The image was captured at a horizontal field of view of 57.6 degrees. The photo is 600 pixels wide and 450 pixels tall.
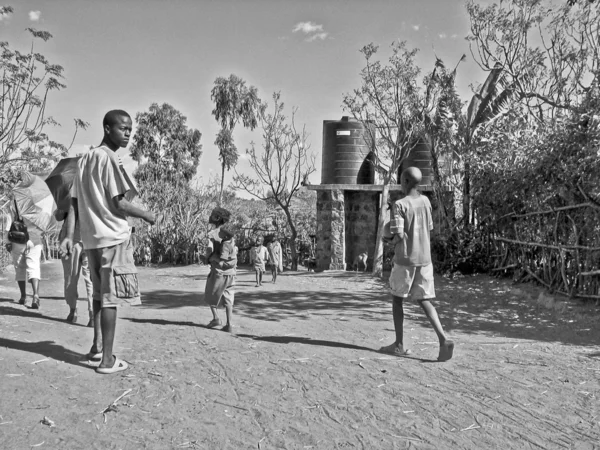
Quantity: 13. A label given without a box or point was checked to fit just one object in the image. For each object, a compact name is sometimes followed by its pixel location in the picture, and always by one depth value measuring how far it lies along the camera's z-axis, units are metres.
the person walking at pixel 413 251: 4.62
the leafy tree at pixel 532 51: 10.62
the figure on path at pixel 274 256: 10.99
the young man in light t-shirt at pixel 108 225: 3.90
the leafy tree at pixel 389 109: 12.86
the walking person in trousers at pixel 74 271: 5.64
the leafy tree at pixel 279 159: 15.56
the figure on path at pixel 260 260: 10.28
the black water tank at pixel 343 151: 14.77
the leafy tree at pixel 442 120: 12.90
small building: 14.45
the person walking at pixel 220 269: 5.88
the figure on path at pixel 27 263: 6.89
